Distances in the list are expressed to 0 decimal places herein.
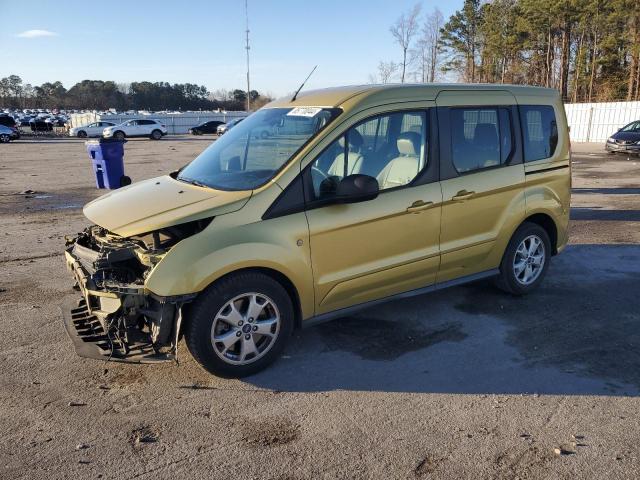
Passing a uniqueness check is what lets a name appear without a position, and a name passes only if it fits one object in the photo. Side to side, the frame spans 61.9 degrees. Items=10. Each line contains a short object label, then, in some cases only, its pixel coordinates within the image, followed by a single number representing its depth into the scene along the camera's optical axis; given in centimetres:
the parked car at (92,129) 4453
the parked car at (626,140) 2131
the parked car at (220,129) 4583
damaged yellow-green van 362
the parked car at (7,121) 4206
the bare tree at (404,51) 3095
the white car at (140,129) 4197
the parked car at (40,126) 4934
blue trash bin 1148
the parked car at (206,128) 5072
